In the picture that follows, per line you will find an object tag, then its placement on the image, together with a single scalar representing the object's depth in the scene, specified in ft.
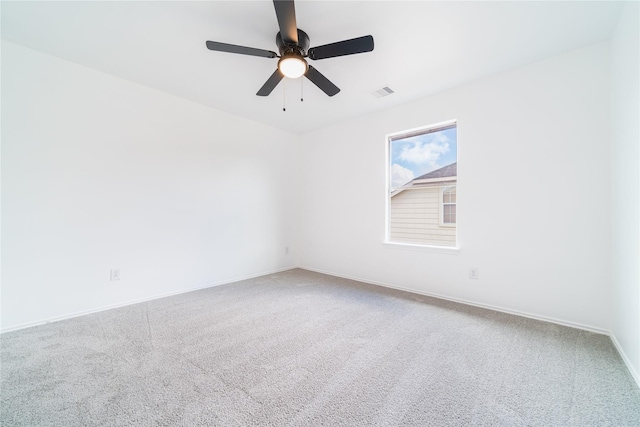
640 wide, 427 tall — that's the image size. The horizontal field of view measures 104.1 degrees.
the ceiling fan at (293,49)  5.49
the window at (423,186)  10.47
